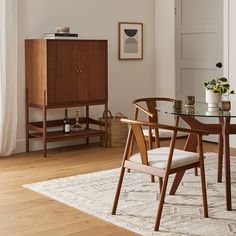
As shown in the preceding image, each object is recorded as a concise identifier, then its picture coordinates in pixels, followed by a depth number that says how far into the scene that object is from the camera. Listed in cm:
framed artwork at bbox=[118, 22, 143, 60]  712
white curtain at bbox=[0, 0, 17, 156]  590
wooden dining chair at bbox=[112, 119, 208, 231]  353
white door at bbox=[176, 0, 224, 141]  678
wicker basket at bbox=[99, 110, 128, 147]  661
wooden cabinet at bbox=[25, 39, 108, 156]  595
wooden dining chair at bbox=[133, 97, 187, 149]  469
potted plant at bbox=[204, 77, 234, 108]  427
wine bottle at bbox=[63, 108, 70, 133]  627
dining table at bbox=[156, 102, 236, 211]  395
